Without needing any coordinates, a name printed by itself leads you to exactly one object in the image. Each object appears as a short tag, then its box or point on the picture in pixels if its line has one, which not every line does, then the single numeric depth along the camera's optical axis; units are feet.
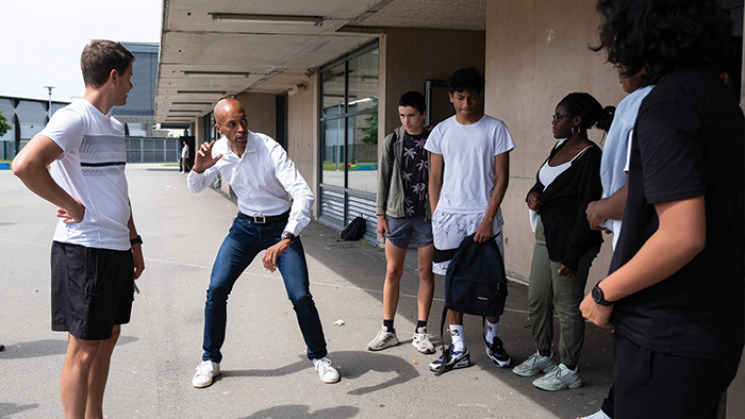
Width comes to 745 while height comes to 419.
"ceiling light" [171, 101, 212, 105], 76.37
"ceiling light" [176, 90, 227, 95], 61.26
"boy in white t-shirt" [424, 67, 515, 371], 14.08
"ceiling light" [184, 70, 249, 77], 46.93
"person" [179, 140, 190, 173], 105.33
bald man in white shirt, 13.60
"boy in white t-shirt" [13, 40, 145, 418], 9.66
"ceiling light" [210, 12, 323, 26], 27.22
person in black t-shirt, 5.46
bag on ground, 36.08
